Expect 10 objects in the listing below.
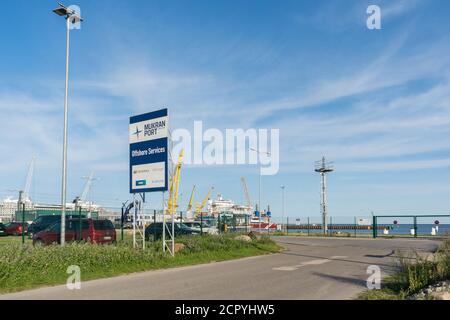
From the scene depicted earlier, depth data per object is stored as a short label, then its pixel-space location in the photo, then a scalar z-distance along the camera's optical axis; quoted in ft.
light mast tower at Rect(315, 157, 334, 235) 198.15
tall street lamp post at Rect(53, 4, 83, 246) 59.47
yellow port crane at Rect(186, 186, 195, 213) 422.37
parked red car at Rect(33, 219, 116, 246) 73.87
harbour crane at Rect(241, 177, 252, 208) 458.21
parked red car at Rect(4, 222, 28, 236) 131.91
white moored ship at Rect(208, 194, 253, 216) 451.53
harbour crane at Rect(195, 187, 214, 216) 456.45
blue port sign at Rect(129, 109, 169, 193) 62.95
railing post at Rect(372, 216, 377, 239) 141.69
